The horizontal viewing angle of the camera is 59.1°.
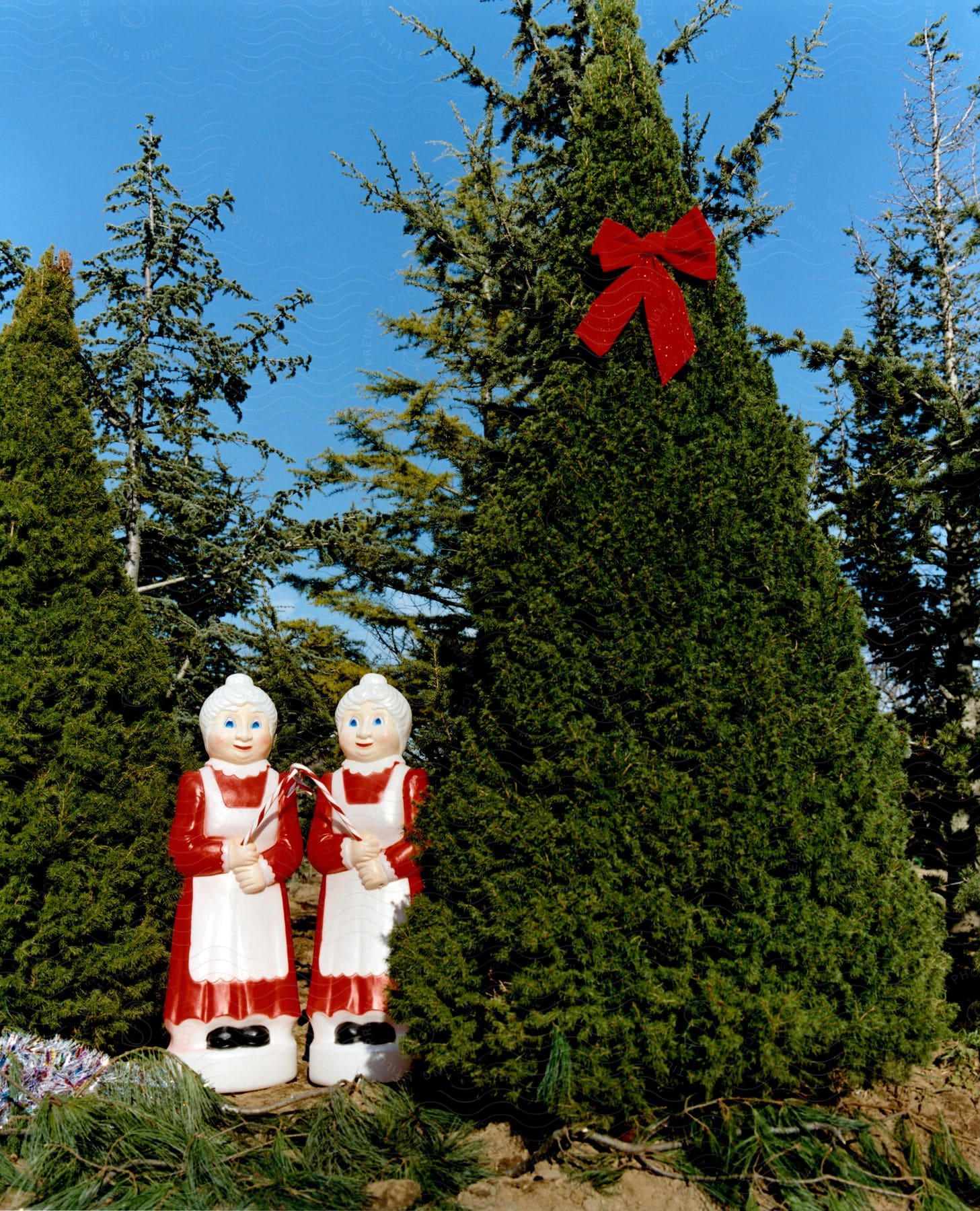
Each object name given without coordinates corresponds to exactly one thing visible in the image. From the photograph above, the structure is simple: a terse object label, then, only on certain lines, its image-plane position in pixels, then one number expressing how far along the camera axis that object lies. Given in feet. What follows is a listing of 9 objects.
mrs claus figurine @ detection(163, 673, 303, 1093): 13.75
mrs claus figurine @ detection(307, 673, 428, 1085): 13.79
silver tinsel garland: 11.32
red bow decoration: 11.28
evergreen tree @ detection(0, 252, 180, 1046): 13.53
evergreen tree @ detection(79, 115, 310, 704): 25.52
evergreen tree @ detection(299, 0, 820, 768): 21.83
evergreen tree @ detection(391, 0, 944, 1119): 9.34
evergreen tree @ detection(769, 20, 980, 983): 18.35
